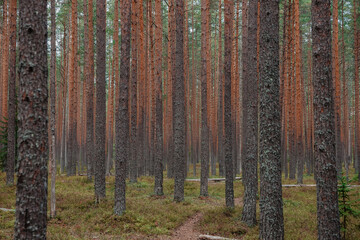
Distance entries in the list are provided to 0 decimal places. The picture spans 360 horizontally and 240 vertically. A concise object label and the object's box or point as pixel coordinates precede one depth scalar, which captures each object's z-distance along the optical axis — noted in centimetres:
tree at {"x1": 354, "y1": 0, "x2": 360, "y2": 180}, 1805
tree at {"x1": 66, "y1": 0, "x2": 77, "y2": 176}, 1775
